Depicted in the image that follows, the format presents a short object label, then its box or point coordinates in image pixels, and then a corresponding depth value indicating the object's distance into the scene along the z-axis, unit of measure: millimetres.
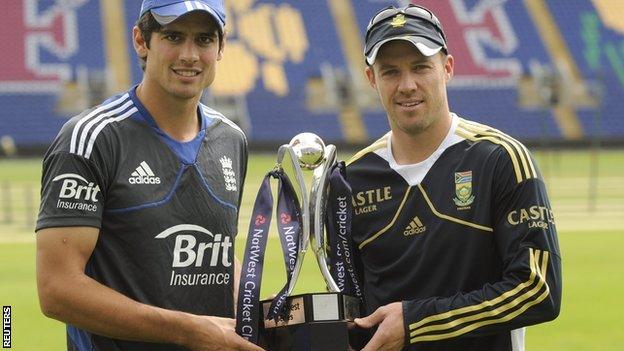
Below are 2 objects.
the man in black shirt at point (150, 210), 7375
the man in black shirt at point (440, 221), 7551
